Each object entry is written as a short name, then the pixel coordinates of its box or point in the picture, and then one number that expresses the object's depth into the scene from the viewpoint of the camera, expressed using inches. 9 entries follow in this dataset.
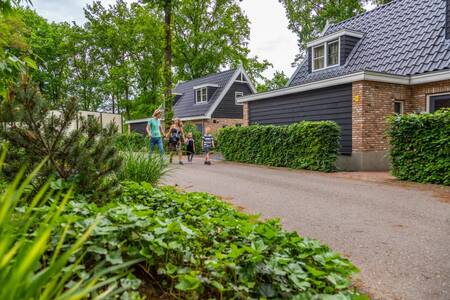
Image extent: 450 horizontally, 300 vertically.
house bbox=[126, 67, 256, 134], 1019.9
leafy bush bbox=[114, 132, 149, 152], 236.0
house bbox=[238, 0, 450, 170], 443.2
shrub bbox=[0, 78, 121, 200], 127.3
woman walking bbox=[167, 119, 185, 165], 506.0
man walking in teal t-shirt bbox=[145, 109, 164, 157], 391.5
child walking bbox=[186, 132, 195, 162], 566.4
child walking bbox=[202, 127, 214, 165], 548.5
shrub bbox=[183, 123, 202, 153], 812.5
